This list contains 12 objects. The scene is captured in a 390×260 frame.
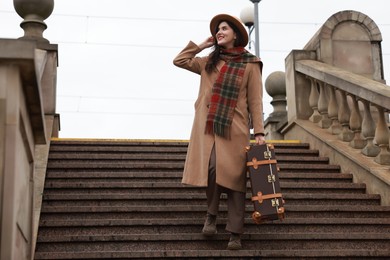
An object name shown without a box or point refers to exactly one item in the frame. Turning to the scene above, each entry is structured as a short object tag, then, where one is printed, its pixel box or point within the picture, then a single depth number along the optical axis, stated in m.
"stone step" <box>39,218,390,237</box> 6.30
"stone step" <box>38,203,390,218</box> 6.60
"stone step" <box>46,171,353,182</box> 7.45
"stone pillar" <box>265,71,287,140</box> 11.81
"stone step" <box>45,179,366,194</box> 7.13
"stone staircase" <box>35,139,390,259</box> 6.00
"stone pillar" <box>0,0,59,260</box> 3.85
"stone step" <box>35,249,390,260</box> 5.71
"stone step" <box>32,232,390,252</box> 6.04
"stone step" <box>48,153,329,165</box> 7.91
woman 6.05
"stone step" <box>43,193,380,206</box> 6.86
